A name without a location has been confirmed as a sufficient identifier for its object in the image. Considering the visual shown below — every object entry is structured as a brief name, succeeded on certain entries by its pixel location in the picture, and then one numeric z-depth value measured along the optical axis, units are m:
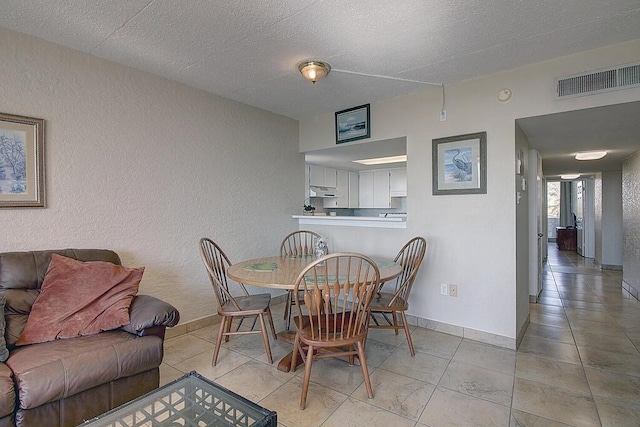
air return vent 2.25
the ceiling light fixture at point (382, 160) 5.20
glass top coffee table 1.27
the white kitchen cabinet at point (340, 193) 6.07
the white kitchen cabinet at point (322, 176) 5.40
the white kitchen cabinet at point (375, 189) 6.30
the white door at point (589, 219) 7.02
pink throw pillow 1.86
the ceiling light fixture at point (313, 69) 2.56
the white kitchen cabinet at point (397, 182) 6.02
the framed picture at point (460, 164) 2.86
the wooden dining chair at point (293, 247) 3.21
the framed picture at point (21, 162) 2.11
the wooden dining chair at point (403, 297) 2.50
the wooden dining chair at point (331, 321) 1.91
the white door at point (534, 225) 3.97
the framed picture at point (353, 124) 3.63
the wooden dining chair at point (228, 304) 2.44
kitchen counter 3.41
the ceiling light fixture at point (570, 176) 6.75
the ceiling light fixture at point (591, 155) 4.22
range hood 5.47
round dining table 2.12
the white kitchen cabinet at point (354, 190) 6.49
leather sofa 1.50
